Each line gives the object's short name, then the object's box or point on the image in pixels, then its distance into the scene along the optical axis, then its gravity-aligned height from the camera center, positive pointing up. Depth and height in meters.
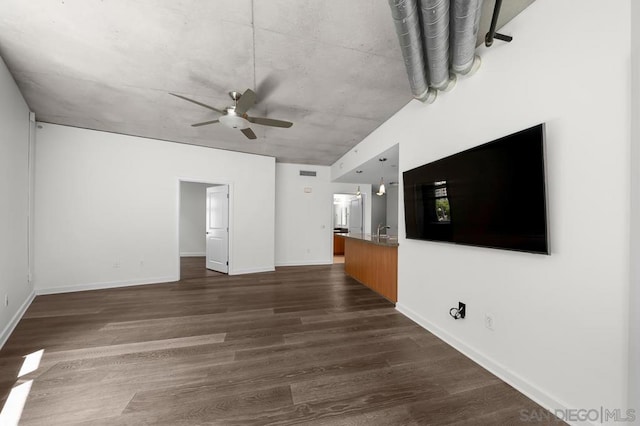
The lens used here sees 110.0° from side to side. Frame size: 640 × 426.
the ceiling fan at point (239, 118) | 2.70 +1.22
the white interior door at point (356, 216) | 7.40 -0.08
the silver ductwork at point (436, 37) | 1.39 +1.27
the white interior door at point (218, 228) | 5.36 -0.36
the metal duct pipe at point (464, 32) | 1.40 +1.28
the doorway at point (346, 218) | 7.49 -0.18
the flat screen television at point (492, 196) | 1.52 +0.15
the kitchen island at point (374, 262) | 3.48 -0.90
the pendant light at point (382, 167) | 4.23 +1.02
